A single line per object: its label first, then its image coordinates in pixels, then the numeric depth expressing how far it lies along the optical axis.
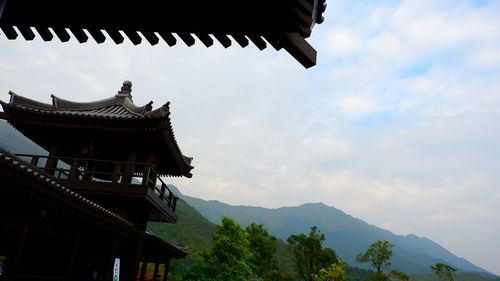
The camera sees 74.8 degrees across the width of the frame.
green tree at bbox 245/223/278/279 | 34.72
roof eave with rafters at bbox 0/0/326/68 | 2.40
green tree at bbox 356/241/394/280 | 35.91
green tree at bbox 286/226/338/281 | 39.06
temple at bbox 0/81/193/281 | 9.61
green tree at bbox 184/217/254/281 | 20.62
